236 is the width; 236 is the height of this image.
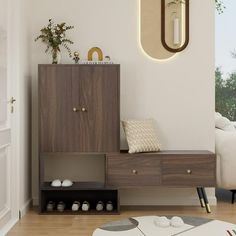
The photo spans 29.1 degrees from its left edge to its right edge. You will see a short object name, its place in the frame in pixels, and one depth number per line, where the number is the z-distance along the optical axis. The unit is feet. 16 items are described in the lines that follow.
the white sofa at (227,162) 14.60
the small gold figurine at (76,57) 14.12
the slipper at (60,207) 13.62
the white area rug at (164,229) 8.24
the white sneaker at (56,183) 13.64
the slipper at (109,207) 13.65
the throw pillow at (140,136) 13.53
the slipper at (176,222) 8.58
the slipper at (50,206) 13.67
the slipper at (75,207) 13.61
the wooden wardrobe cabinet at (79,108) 13.52
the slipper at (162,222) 8.66
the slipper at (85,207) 13.57
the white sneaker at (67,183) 13.64
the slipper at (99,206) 13.62
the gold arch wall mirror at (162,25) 14.60
